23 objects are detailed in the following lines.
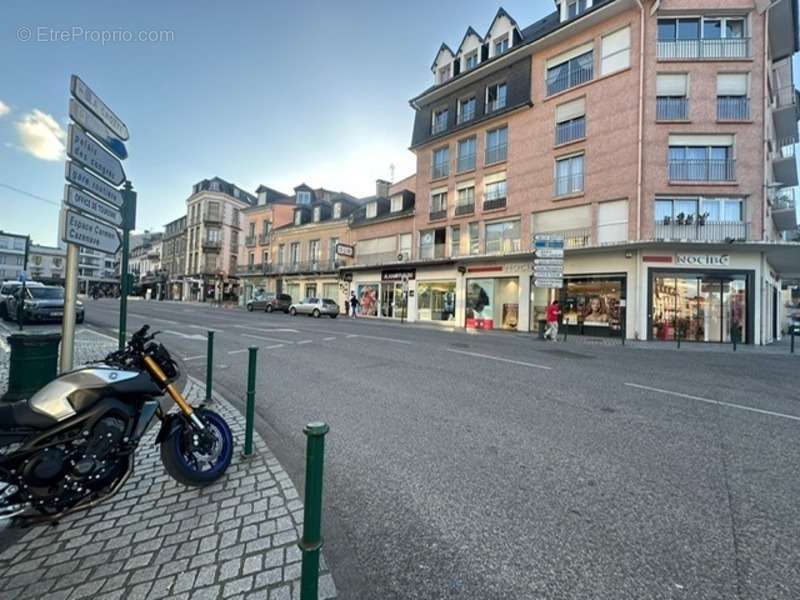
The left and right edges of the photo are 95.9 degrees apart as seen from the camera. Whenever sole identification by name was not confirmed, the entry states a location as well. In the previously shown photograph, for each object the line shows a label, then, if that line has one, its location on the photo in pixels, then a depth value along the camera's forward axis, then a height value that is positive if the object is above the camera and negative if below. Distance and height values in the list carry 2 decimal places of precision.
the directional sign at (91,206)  3.97 +1.06
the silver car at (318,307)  26.09 -0.50
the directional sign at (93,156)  4.01 +1.66
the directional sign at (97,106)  4.02 +2.29
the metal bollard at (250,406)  3.43 -1.04
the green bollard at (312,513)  1.37 -0.84
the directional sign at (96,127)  4.03 +2.02
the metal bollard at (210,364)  4.77 -0.89
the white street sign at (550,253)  15.13 +2.23
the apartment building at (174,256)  55.75 +6.59
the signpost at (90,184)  4.00 +1.33
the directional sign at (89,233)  3.95 +0.73
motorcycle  2.21 -0.95
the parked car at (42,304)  13.50 -0.38
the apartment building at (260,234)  40.12 +7.45
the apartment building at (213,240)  49.50 +8.19
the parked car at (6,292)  16.00 +0.06
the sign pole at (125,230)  5.26 +0.97
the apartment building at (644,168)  16.16 +7.06
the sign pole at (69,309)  4.00 -0.17
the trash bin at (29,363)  4.55 -0.89
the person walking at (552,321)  15.00 -0.63
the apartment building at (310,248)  33.12 +5.17
